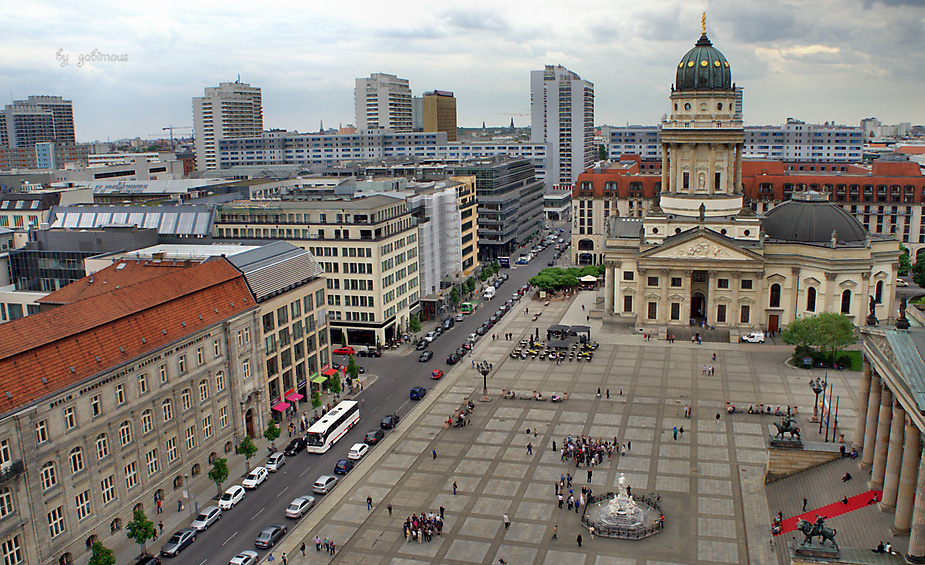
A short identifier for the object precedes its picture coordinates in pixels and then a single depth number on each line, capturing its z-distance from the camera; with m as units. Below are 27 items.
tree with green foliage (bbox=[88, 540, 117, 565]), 51.81
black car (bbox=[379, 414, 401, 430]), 80.94
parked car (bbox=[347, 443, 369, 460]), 73.62
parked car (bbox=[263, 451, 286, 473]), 71.56
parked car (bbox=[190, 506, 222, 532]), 60.88
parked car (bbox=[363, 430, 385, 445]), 77.25
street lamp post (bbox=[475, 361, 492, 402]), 88.04
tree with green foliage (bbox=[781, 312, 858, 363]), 96.50
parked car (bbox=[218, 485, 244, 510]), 64.50
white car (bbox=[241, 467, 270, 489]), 68.19
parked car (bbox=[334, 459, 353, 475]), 70.88
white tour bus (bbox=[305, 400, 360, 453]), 75.75
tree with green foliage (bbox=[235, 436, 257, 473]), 70.19
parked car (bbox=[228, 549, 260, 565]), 55.06
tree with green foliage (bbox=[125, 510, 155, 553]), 55.41
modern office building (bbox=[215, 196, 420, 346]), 108.62
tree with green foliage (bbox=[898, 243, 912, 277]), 148.75
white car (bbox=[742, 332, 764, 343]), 112.56
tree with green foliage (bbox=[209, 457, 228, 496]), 64.62
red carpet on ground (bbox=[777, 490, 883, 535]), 57.03
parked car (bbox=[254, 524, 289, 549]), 58.00
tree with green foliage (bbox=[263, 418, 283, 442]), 73.50
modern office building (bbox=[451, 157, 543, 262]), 181.50
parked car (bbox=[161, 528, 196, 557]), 57.38
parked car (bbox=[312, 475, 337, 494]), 67.19
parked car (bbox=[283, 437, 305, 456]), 75.19
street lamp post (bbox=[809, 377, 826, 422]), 75.34
